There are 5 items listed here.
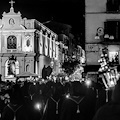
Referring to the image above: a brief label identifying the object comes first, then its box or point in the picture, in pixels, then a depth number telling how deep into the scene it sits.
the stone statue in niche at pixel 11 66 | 49.27
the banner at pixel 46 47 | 63.47
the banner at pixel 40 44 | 58.90
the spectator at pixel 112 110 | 3.98
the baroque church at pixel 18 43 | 54.86
